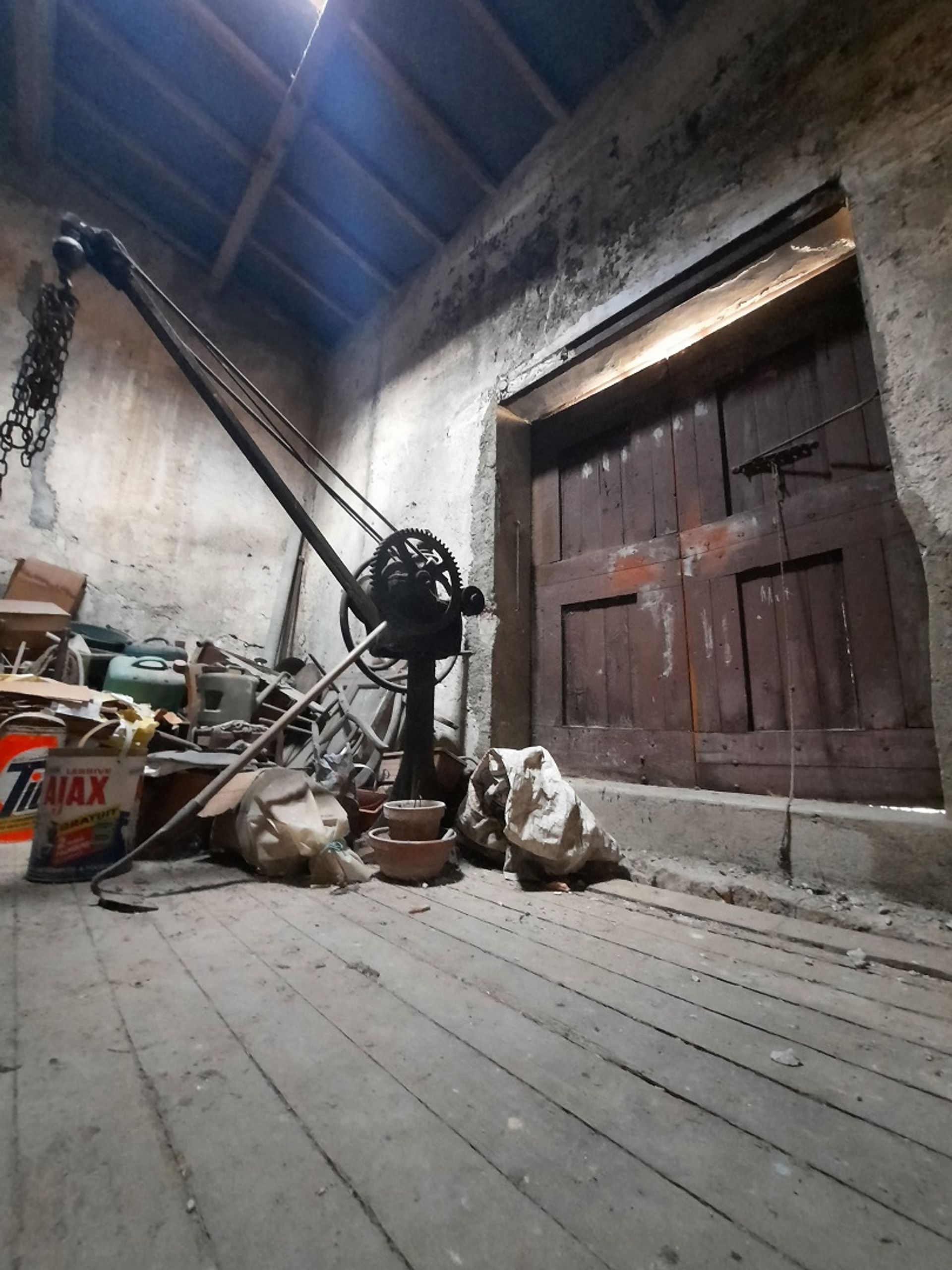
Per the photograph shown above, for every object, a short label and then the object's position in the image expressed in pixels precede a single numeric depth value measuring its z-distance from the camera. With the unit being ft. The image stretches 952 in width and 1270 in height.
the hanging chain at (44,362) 7.77
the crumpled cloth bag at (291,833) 6.27
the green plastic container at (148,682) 11.92
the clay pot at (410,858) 6.41
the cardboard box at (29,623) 11.45
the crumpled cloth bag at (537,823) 6.45
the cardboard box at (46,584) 12.60
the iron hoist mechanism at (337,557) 7.81
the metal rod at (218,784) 5.60
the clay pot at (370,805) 8.26
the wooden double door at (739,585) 6.26
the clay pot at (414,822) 6.66
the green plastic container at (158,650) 13.09
